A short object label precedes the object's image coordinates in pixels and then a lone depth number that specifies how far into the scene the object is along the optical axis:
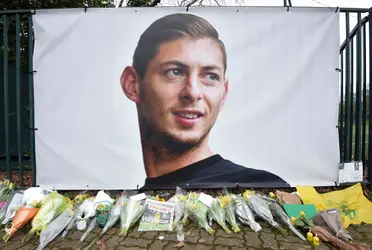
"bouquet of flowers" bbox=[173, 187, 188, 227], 2.36
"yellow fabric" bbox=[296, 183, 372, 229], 2.46
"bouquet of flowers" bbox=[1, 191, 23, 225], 2.45
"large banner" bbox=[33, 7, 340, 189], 2.85
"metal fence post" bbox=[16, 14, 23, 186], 2.86
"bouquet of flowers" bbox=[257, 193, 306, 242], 2.22
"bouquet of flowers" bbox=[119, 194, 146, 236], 2.28
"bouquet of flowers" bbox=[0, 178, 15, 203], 2.74
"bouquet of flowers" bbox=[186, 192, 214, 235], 2.31
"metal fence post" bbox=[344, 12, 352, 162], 2.91
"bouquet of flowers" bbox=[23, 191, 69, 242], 2.22
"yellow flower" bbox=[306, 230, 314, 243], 2.09
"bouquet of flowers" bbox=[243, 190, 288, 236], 2.31
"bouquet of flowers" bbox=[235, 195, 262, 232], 2.30
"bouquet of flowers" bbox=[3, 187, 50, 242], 2.21
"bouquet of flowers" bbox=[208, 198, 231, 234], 2.31
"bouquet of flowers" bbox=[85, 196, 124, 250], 2.22
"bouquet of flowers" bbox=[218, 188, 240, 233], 2.29
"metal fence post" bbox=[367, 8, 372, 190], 2.86
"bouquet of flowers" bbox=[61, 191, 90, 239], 2.28
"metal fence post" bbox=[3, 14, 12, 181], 2.88
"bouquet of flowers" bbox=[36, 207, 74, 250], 2.10
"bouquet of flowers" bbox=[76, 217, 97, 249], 2.13
